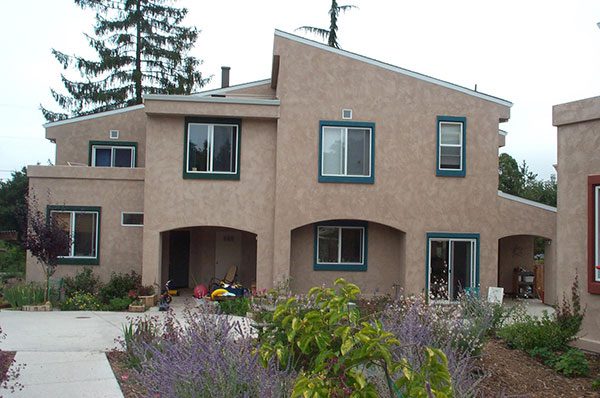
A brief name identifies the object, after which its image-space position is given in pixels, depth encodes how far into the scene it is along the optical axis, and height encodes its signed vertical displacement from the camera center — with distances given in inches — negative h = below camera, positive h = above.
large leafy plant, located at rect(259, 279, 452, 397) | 147.5 -33.7
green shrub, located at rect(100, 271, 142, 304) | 674.2 -72.5
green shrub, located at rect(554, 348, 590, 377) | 335.3 -75.3
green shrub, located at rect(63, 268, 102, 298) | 683.4 -71.8
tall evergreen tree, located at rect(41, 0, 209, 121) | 1305.4 +364.1
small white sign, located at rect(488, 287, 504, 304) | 557.9 -60.1
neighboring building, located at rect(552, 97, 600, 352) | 394.9 +19.2
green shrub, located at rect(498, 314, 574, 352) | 380.8 -67.6
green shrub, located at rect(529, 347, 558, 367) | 357.4 -75.7
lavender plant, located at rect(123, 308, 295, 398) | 206.2 -53.0
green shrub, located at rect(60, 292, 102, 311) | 631.2 -87.7
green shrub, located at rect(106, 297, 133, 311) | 633.6 -87.1
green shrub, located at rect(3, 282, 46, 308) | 628.1 -79.8
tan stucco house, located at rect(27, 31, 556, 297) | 696.4 +50.8
